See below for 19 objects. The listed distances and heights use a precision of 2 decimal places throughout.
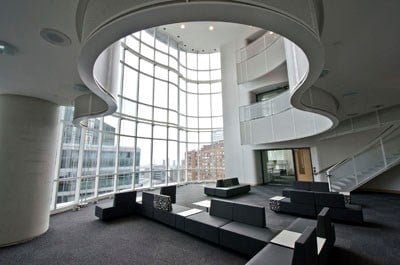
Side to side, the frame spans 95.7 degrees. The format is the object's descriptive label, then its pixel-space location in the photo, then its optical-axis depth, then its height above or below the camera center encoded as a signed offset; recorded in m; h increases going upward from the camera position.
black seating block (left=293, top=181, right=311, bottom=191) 6.93 -1.03
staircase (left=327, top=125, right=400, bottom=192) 6.69 -0.22
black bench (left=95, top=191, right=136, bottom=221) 5.18 -1.30
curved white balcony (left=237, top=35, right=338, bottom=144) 3.82 +1.77
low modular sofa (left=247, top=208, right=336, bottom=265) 1.87 -1.23
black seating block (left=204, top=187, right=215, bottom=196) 8.21 -1.36
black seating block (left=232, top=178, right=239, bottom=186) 9.17 -1.07
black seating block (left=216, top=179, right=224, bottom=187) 8.61 -1.06
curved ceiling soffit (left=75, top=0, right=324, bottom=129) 1.51 +1.28
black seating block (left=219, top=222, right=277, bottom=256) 3.00 -1.32
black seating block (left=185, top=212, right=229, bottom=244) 3.57 -1.33
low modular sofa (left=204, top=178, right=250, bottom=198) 7.86 -1.27
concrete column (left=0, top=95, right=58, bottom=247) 3.86 -0.05
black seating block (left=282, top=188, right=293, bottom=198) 6.24 -1.18
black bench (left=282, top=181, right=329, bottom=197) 6.51 -1.04
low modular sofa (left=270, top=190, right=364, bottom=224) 4.54 -1.29
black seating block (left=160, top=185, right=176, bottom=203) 6.71 -1.09
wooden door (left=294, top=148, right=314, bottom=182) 9.84 -0.29
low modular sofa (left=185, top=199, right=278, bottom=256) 3.11 -1.28
